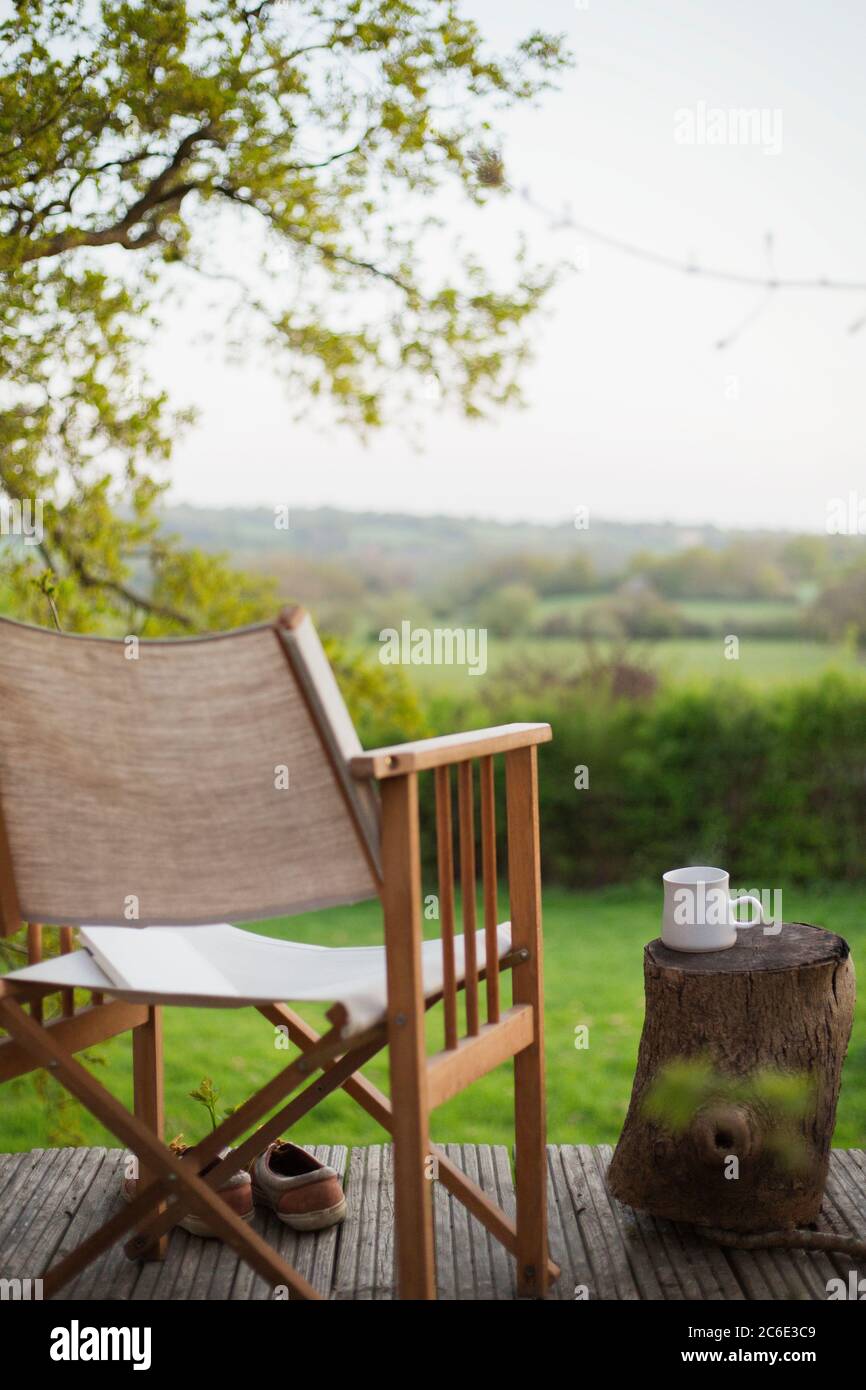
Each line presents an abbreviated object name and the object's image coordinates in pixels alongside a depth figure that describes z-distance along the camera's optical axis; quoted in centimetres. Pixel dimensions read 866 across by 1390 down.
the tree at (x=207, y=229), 312
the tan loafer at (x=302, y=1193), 236
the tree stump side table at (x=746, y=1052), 228
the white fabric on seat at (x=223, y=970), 168
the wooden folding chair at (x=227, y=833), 163
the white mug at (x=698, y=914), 235
